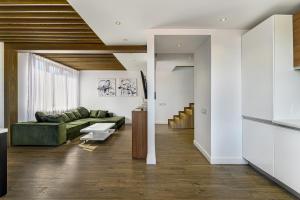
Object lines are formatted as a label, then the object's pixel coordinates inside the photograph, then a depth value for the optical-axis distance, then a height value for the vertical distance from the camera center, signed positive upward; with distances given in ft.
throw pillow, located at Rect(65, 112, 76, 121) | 18.17 -2.07
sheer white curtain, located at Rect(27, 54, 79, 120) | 15.08 +1.51
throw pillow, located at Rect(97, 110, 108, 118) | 21.52 -2.18
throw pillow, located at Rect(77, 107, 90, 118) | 21.02 -1.86
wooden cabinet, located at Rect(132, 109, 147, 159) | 10.14 -2.33
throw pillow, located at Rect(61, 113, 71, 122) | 16.82 -2.17
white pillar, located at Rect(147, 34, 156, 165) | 9.37 +0.44
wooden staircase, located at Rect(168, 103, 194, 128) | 21.36 -3.17
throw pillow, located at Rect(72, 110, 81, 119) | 19.54 -1.97
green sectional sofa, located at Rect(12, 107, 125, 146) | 12.71 -2.82
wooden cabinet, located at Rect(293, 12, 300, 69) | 6.77 +2.68
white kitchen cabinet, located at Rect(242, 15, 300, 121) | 7.01 +1.22
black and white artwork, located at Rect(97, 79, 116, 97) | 23.86 +1.91
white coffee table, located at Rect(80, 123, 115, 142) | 13.84 -3.40
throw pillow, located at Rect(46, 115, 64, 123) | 13.50 -1.82
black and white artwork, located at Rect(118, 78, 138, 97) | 23.93 +1.59
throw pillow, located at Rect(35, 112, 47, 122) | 13.58 -1.65
